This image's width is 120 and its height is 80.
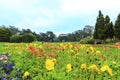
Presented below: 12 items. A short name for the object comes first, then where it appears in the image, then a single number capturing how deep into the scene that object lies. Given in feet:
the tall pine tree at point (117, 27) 52.55
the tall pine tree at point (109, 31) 53.96
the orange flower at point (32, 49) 7.89
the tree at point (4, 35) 56.13
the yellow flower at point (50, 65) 5.10
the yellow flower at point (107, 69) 5.04
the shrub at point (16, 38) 52.30
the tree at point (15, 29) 96.85
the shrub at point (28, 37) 53.30
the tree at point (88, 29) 104.41
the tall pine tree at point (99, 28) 54.33
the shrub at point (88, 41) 49.24
